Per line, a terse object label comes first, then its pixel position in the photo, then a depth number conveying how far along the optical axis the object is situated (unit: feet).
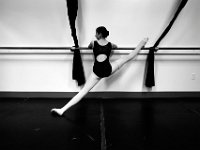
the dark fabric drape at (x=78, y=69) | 10.29
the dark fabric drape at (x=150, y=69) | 10.52
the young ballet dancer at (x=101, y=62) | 7.72
